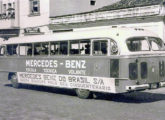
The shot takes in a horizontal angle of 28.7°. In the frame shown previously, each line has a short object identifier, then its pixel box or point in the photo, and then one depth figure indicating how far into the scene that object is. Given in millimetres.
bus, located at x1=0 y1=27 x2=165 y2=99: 12508
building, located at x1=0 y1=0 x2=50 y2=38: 30062
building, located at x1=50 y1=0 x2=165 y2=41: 19625
